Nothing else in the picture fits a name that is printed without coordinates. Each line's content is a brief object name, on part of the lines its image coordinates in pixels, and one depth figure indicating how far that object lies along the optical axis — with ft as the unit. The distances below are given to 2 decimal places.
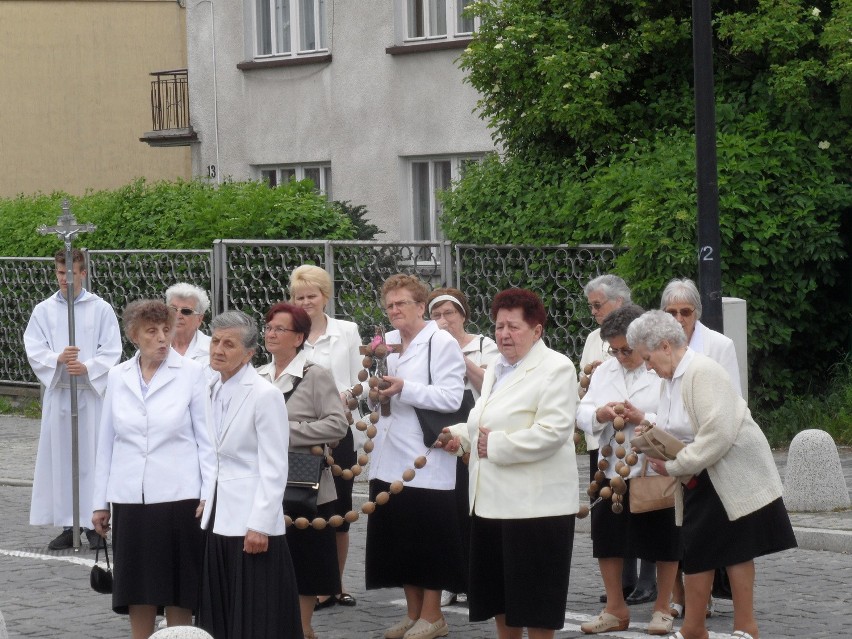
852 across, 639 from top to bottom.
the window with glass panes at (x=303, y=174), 78.23
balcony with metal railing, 83.41
